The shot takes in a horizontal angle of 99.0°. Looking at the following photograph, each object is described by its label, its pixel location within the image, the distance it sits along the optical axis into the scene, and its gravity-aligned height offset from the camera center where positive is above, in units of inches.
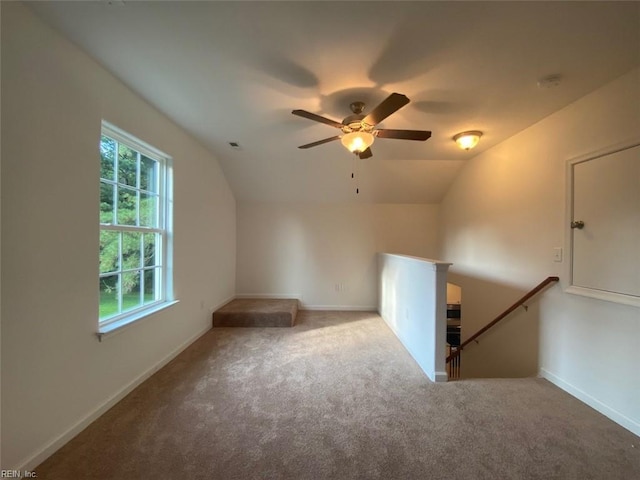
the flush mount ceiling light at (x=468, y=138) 118.0 +43.6
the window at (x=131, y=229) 85.3 +2.5
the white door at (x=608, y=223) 75.3 +5.0
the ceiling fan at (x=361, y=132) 84.0 +34.9
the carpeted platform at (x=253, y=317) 158.1 -46.8
